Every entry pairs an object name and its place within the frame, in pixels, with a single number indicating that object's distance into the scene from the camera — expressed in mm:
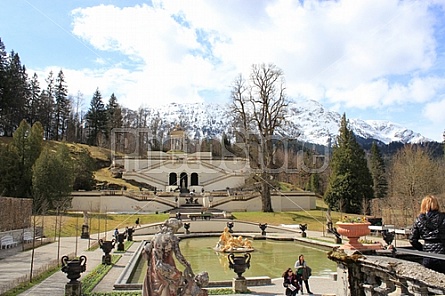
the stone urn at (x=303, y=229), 26161
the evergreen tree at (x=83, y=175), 50000
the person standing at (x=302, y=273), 11221
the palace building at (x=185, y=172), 64375
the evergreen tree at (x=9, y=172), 38000
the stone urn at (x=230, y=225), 28672
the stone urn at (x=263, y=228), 27369
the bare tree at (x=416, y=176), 39656
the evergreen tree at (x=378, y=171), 59703
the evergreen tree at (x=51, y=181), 36062
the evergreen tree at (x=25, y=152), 38719
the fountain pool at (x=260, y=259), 14891
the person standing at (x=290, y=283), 10164
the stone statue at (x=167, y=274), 6117
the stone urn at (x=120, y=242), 21058
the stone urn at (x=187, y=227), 28391
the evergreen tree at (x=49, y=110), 80375
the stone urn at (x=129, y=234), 25453
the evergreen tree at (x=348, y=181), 44656
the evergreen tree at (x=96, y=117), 87625
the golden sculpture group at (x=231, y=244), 20422
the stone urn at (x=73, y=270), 10500
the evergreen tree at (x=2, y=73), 67875
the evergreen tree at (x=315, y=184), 64250
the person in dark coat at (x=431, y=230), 5512
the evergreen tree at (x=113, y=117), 87125
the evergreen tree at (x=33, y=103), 77688
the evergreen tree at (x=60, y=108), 84688
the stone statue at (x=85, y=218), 27066
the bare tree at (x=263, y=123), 39125
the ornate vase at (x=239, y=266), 11406
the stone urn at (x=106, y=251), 16359
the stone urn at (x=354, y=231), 6707
